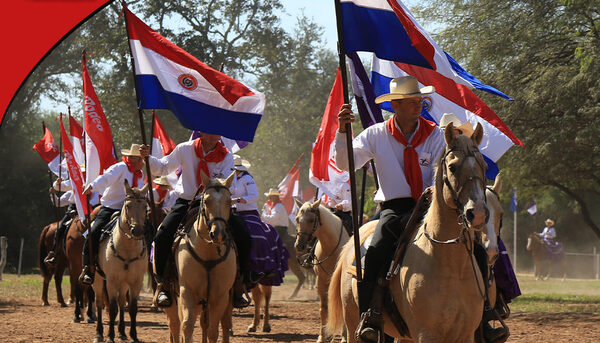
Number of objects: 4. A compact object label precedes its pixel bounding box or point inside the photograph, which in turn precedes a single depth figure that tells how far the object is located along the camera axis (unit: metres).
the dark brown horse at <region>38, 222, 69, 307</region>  20.12
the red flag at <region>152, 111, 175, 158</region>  19.41
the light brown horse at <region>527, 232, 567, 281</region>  38.28
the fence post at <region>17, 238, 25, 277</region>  34.42
